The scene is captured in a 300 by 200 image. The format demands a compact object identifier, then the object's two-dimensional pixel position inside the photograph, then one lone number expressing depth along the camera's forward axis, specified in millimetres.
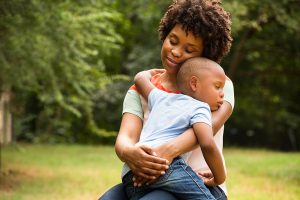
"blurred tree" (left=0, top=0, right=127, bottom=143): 9578
